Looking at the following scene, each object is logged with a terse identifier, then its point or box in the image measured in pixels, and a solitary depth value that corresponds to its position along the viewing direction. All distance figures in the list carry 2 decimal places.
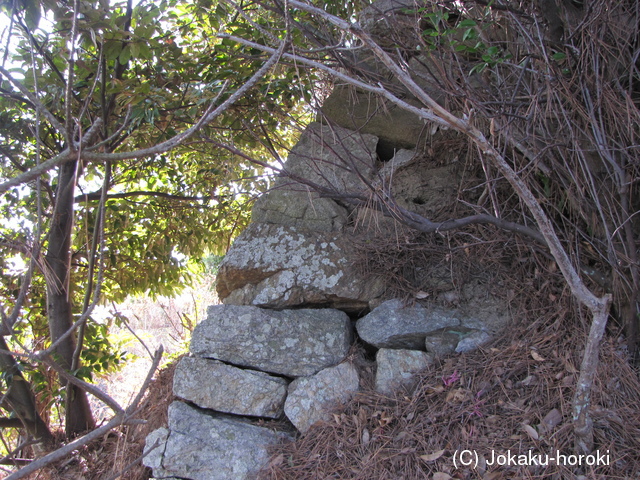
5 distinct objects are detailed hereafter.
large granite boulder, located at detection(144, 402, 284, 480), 2.32
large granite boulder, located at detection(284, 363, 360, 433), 2.44
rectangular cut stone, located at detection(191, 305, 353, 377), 2.62
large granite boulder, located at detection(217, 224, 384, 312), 2.81
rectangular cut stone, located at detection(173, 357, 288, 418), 2.53
